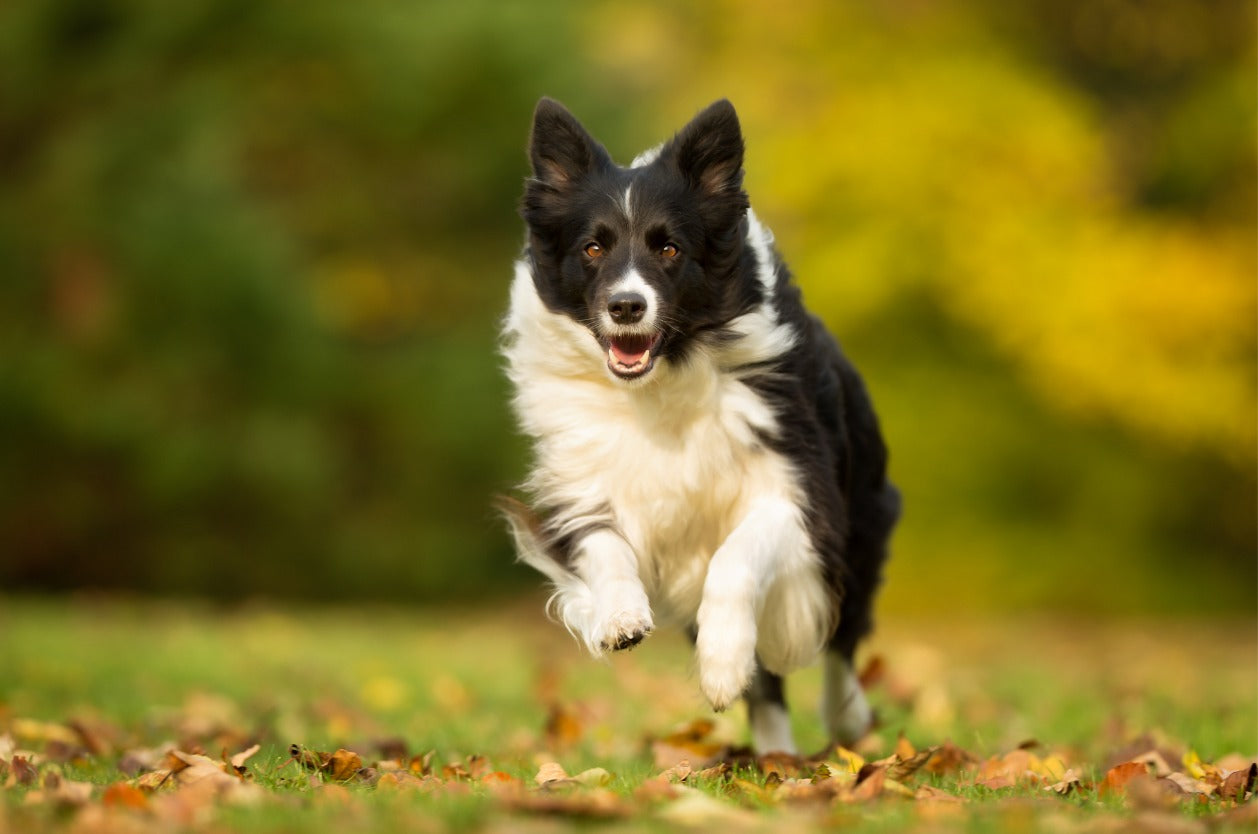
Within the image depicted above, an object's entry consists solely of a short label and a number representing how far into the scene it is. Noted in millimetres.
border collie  10305
